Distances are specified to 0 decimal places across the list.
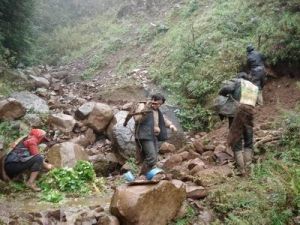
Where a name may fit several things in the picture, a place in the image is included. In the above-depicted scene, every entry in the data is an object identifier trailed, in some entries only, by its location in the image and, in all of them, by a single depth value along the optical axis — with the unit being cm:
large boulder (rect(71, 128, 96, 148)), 765
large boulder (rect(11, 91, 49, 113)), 879
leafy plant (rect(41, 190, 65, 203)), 517
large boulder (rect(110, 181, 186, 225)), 420
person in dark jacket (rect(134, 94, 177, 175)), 516
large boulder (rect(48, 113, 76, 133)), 805
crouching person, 547
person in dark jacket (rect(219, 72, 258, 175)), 533
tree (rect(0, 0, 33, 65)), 1210
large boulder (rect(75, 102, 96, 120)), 821
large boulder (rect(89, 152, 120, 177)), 670
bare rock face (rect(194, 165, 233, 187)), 497
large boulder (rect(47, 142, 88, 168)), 612
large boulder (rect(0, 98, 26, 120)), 801
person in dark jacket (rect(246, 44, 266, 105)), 760
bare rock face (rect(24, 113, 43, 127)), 812
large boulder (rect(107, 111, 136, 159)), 698
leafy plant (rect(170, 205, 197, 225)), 435
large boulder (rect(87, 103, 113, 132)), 792
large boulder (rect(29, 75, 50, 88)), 1152
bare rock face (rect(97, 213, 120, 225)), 425
